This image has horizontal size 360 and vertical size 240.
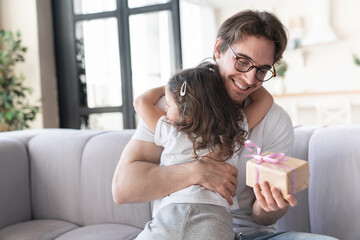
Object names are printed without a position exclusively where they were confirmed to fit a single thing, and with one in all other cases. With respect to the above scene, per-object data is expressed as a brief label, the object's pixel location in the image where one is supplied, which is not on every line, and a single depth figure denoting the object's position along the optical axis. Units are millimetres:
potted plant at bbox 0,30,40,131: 3395
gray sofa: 1516
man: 1257
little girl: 1109
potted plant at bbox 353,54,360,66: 5480
